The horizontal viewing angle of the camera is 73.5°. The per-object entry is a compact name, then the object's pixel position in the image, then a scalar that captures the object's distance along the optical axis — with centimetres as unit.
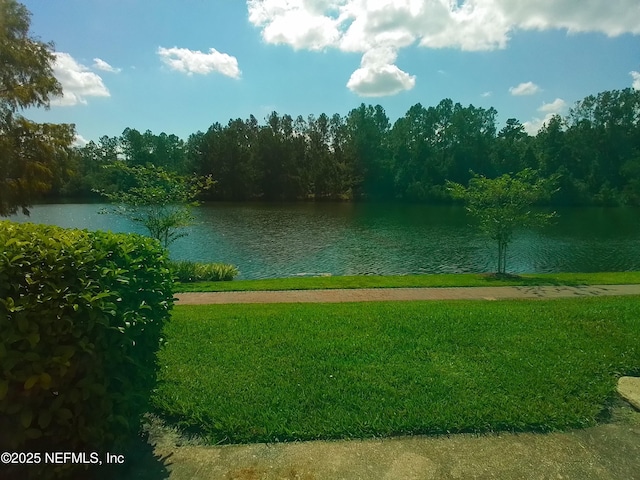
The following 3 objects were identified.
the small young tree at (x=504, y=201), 1599
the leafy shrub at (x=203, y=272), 1496
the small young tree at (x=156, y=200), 1595
